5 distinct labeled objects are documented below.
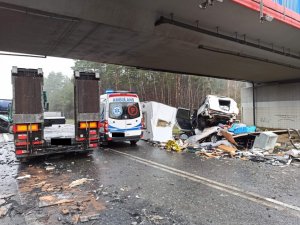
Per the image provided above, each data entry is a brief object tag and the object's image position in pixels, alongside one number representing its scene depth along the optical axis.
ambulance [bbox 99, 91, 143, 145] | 12.21
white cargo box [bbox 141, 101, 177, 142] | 14.18
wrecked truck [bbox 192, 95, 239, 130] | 14.12
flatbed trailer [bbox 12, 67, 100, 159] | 8.57
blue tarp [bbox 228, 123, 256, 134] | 12.40
